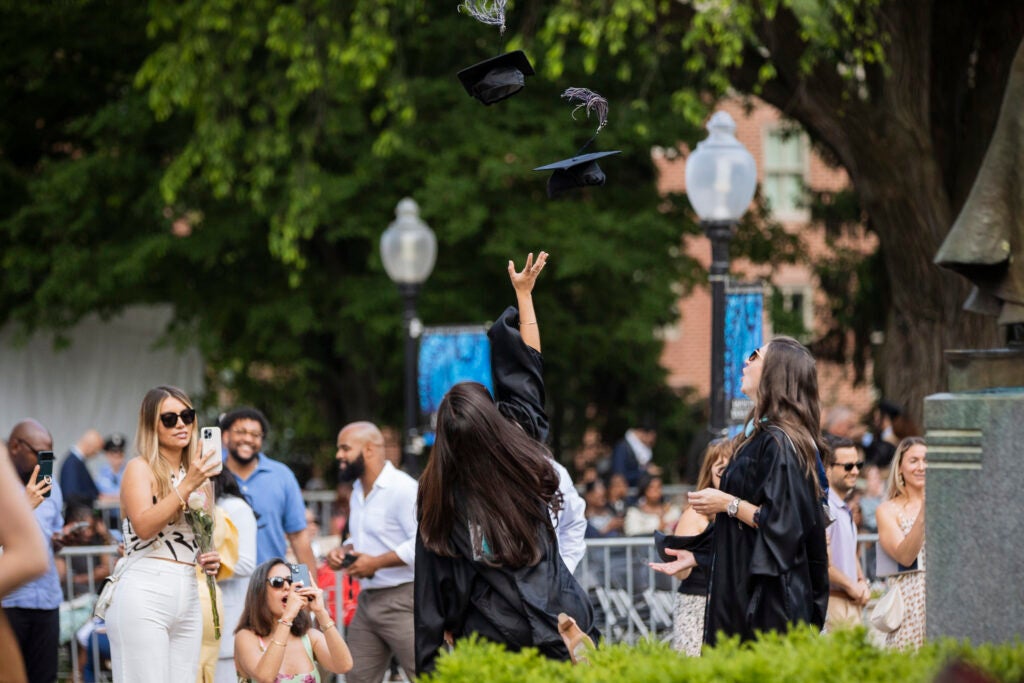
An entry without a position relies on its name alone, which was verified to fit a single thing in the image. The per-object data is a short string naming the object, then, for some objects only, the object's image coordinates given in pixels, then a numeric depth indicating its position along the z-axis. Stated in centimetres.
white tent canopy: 3906
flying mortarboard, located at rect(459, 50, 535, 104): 1228
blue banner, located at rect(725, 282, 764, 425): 2064
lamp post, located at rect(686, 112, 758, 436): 2000
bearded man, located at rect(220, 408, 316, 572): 1614
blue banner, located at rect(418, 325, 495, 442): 2707
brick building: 5996
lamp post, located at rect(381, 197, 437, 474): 2696
